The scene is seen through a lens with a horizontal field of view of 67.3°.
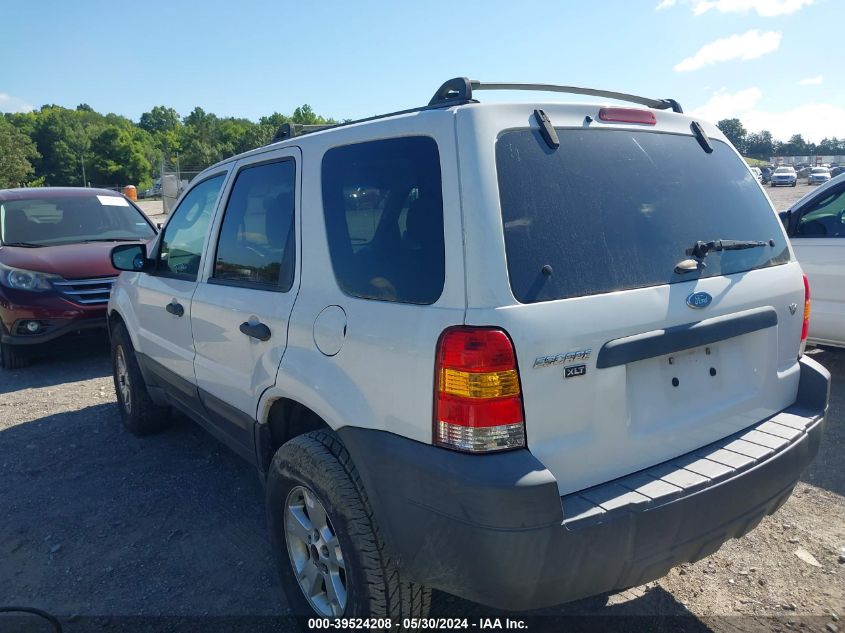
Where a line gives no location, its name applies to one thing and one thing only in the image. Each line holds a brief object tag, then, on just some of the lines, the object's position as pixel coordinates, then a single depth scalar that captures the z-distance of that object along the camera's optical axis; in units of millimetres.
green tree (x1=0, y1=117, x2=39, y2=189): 56000
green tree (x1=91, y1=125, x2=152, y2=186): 92562
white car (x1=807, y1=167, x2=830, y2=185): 48553
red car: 6477
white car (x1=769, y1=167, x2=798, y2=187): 48469
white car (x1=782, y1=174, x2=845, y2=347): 5375
